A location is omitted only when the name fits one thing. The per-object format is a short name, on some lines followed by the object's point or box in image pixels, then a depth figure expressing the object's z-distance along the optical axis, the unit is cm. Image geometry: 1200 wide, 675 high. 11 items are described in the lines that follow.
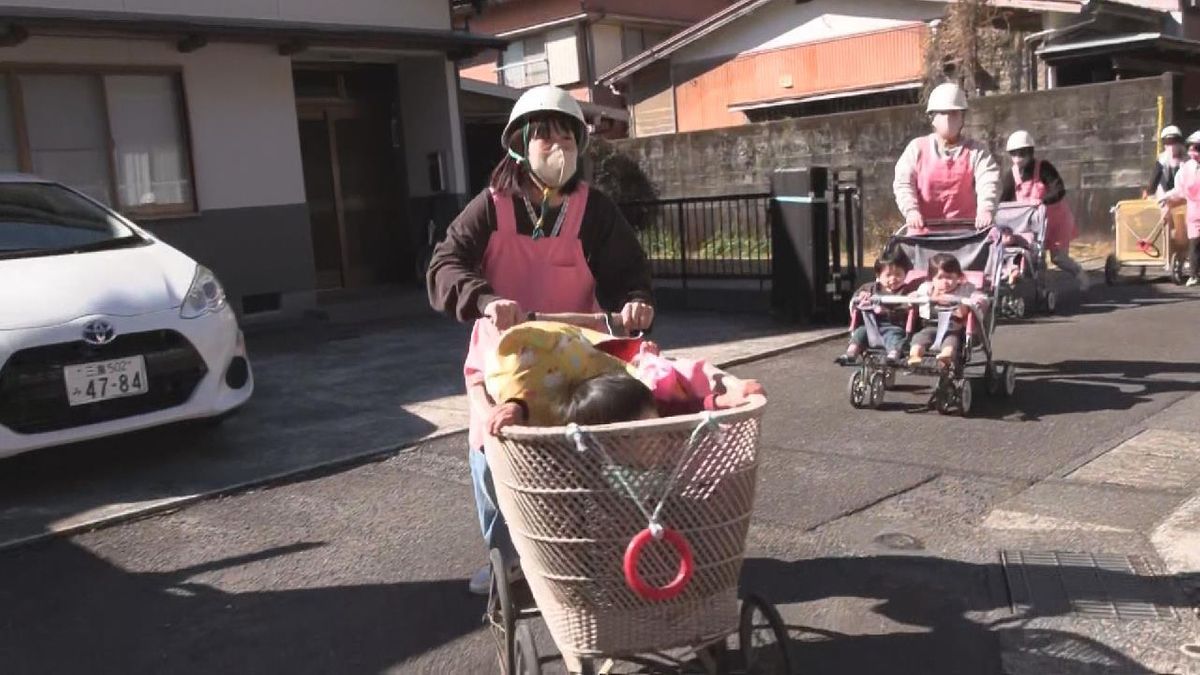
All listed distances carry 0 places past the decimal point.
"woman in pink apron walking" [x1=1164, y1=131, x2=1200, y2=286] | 1186
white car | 524
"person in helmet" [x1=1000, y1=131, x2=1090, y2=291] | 1130
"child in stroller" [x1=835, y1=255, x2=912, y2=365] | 681
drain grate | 366
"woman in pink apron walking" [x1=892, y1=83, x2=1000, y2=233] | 698
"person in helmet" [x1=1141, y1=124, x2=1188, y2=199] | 1252
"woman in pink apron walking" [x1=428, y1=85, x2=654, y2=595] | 339
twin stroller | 645
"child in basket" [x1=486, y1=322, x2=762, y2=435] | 279
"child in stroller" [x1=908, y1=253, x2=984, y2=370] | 647
